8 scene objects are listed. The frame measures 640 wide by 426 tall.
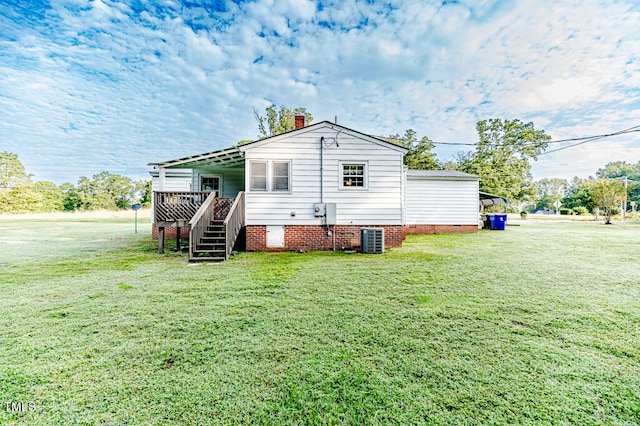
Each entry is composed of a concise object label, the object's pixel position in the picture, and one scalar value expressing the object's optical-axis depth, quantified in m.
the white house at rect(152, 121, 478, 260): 9.02
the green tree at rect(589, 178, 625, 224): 24.23
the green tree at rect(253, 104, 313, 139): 26.72
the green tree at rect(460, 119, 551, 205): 28.69
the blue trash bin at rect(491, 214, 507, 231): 16.88
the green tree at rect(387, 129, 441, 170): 31.27
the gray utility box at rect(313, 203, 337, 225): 9.04
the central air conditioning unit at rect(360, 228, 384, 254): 8.48
